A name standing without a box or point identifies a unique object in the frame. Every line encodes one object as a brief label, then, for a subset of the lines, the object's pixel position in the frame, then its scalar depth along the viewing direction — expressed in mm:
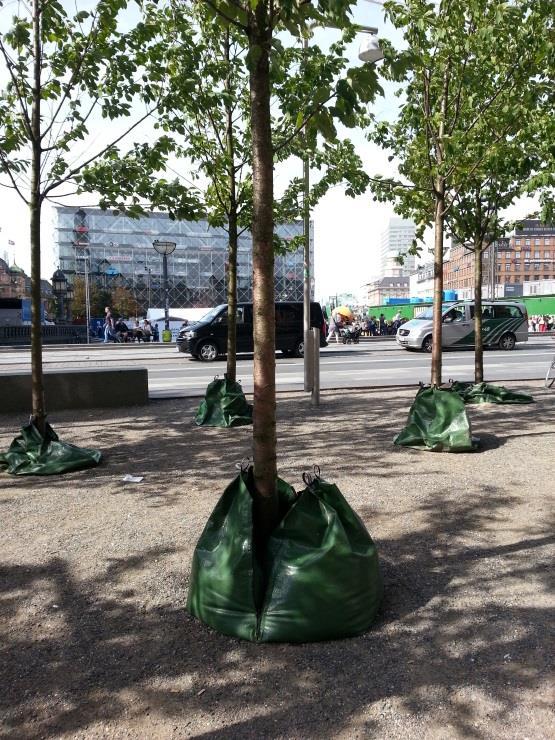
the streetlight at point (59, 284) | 41188
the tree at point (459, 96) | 6965
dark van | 20469
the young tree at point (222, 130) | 6793
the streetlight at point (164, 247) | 28344
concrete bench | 9000
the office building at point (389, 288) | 186700
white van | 23781
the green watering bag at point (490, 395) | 9695
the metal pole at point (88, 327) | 32472
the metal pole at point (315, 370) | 9641
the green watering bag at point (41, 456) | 5805
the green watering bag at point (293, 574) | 2783
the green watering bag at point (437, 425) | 6375
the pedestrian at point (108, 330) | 33219
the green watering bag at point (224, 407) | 8227
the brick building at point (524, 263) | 136375
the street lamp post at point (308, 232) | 7148
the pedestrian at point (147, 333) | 34375
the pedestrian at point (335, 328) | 31750
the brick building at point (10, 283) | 112875
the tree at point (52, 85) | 5980
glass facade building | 77062
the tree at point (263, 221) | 3074
